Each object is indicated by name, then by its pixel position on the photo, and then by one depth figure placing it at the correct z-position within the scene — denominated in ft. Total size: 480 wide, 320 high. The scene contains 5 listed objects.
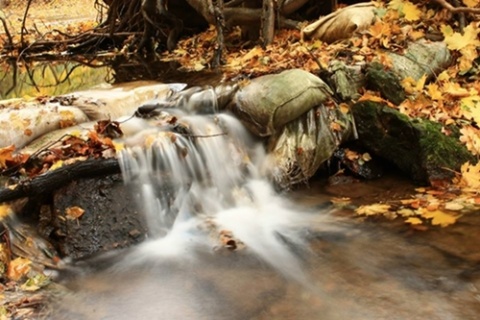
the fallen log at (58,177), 10.97
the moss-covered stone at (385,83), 15.43
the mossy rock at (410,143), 13.85
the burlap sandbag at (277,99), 14.66
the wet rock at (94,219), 11.60
